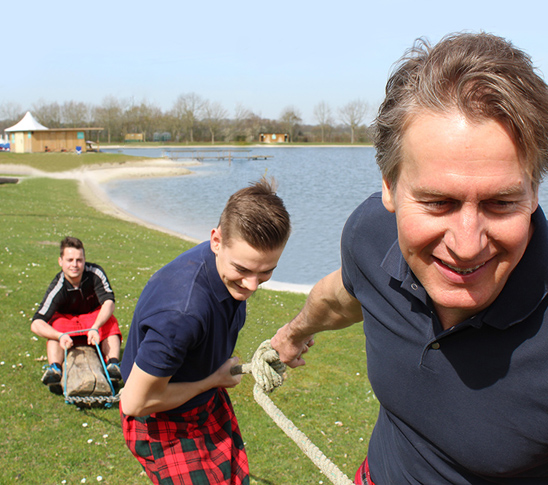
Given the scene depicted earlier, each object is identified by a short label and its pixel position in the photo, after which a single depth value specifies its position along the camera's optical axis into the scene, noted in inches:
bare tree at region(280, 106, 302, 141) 5433.1
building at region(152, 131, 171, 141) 4813.0
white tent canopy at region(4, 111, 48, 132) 2484.9
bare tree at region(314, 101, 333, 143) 5580.7
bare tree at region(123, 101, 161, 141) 4670.3
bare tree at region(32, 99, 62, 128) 4157.2
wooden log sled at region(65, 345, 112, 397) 223.0
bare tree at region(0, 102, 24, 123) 4697.1
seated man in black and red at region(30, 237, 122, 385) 242.4
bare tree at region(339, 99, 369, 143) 5044.3
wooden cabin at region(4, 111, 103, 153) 2389.3
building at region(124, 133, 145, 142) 4628.4
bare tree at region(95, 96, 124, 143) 4382.4
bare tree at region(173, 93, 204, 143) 4739.2
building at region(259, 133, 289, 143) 5369.1
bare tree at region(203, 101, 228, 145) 4813.2
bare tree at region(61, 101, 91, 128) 4237.2
